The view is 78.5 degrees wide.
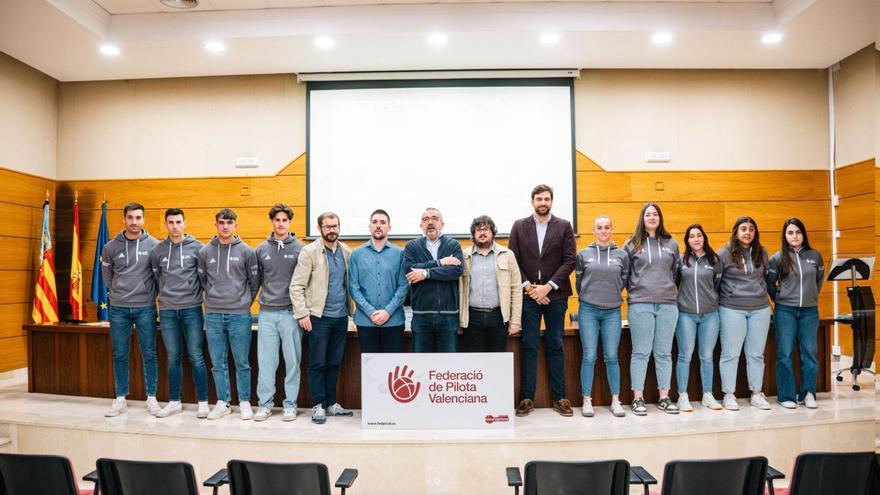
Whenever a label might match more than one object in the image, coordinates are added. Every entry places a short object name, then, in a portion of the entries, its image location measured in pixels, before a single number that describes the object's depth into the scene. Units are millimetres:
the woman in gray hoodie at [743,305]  3973
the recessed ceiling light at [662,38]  5328
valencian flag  5828
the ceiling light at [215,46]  5383
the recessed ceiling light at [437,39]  5289
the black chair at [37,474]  2023
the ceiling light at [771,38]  5336
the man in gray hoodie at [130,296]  3932
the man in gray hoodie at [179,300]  3859
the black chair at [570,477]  2031
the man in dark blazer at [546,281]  3814
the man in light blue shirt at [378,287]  3740
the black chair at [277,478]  2016
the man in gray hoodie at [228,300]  3799
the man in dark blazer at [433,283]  3641
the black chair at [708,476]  2023
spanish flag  6039
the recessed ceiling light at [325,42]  5316
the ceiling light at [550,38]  5305
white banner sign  3482
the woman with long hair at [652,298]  3846
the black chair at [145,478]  2006
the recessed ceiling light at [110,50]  5425
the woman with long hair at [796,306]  3967
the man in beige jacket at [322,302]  3693
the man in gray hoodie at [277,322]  3771
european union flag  5906
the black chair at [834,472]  2049
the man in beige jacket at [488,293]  3715
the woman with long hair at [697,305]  3936
